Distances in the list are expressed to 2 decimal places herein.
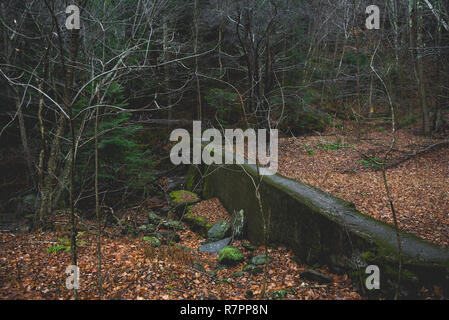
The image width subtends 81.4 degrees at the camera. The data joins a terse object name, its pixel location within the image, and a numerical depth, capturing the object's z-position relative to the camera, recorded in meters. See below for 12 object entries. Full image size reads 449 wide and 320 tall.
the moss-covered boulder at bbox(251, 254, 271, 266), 4.85
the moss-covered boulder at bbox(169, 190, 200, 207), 8.12
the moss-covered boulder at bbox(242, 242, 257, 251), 5.66
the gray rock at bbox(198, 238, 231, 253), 5.81
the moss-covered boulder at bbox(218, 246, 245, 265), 5.07
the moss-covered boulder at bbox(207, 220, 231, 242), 6.28
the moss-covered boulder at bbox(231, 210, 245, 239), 6.34
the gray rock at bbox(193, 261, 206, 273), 4.67
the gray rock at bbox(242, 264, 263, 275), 4.55
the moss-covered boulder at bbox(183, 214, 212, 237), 6.81
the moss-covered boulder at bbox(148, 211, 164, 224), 7.28
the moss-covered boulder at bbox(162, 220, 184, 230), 6.85
